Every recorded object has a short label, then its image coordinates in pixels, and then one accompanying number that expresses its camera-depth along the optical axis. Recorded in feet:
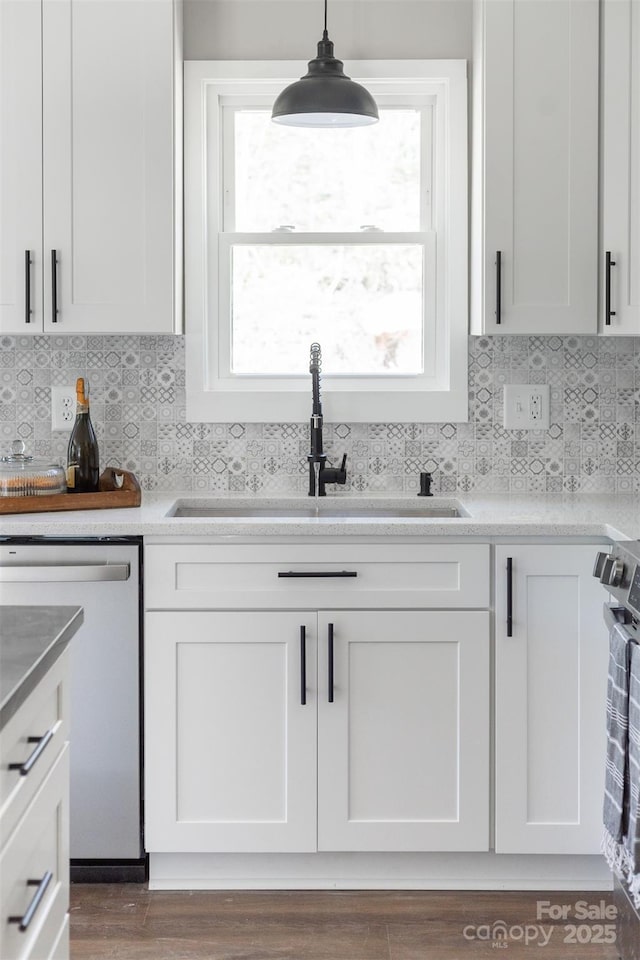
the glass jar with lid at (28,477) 8.90
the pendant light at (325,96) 8.21
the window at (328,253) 10.18
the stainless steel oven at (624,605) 7.01
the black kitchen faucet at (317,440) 9.89
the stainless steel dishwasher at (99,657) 8.39
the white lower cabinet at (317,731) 8.43
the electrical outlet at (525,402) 10.34
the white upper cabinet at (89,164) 9.16
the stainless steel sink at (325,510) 10.12
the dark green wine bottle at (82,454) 9.47
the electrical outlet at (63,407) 10.32
